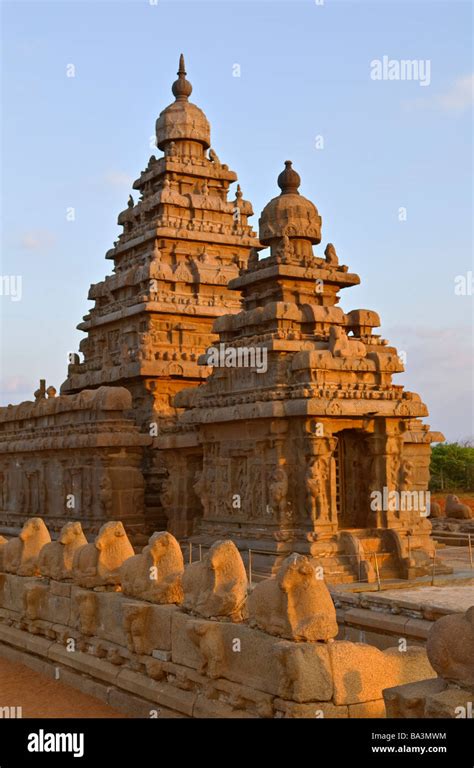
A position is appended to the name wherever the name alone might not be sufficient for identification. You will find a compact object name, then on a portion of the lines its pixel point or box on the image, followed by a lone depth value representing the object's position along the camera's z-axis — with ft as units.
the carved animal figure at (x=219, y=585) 29.07
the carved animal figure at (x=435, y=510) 94.17
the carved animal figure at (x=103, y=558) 36.76
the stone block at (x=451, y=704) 19.45
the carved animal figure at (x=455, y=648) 19.98
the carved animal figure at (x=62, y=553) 40.16
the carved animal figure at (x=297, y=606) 25.35
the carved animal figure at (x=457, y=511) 92.38
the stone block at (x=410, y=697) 20.42
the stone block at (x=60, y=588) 39.19
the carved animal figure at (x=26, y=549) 43.34
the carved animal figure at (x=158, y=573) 33.06
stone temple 52.06
